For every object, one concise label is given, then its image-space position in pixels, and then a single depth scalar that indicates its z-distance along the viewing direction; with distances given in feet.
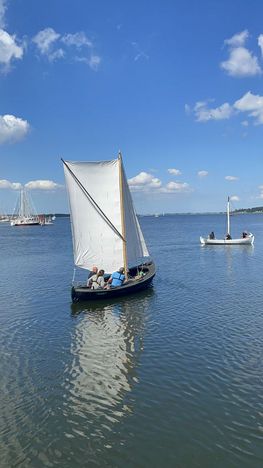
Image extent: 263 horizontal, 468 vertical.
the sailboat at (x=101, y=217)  107.65
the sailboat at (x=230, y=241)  243.81
